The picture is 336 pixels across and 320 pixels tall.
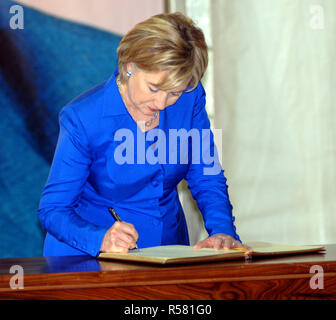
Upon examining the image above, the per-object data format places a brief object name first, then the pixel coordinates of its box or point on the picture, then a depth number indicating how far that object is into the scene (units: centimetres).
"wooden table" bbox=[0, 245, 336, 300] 481
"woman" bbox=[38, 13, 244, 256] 518
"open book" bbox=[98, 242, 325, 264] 491
